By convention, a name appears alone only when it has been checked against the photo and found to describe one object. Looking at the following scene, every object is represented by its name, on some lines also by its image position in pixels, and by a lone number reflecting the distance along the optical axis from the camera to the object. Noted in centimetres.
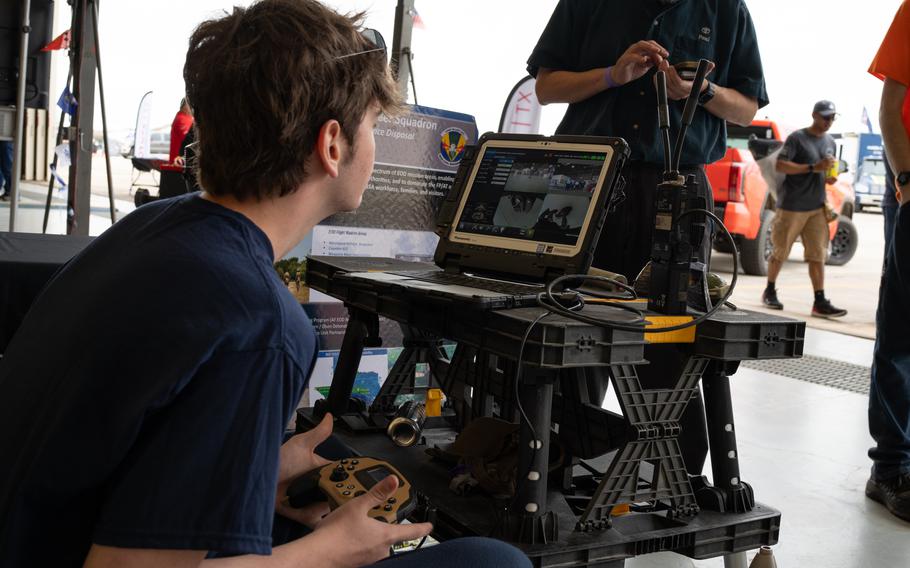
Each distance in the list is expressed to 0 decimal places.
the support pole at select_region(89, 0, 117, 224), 461
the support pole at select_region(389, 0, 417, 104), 363
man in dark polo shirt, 210
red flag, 510
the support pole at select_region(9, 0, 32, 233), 480
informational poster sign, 290
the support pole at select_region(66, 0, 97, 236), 464
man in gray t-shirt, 638
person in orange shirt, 261
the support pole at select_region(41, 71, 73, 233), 490
